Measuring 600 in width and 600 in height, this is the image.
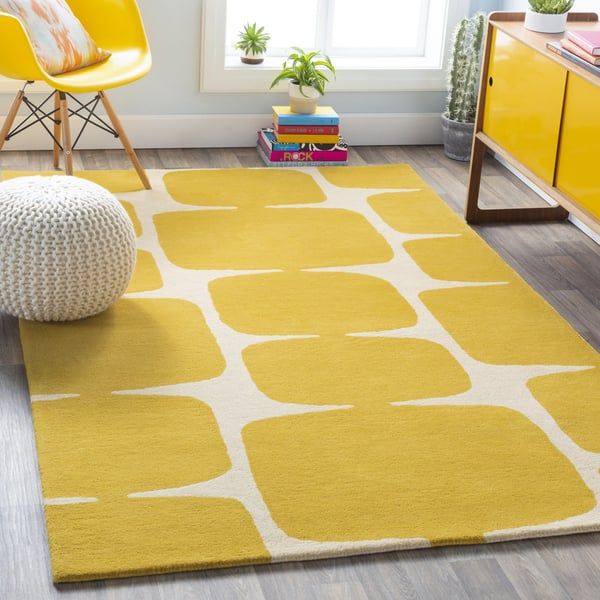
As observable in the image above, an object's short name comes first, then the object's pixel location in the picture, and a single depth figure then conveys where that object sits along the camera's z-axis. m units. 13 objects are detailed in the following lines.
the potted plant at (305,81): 4.40
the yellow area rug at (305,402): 2.25
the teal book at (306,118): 4.38
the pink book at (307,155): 4.37
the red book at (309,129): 4.38
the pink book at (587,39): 3.17
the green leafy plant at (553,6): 3.57
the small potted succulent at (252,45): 4.54
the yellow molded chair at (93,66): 3.56
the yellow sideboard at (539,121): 3.21
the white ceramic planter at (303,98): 4.39
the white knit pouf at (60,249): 2.80
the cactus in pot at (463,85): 4.45
